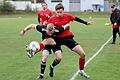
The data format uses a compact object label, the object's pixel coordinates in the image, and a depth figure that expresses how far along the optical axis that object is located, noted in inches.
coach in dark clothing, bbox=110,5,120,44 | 893.5
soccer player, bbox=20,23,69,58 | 442.1
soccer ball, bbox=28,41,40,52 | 441.6
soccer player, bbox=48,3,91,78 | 457.4
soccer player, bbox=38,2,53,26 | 673.6
